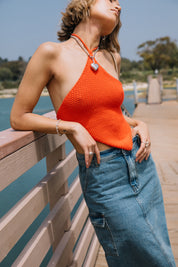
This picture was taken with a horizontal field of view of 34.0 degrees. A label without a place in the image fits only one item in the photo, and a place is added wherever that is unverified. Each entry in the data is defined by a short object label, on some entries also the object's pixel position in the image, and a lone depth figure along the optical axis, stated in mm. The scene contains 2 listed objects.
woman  1071
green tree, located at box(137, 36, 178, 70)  65938
